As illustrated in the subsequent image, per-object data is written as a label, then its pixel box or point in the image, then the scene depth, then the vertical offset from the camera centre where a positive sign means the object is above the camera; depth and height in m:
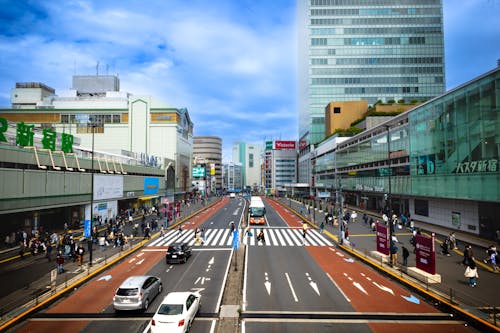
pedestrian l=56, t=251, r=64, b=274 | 19.66 -5.70
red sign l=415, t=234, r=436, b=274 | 17.17 -4.60
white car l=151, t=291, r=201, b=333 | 10.90 -5.26
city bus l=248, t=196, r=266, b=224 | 44.28 -5.64
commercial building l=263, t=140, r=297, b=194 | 162.88 +5.06
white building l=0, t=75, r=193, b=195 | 83.94 +16.18
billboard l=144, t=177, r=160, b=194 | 60.12 -1.63
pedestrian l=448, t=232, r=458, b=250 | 26.30 -5.83
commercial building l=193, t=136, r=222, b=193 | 196.88 +19.07
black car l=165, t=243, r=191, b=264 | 22.50 -5.93
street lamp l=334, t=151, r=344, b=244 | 29.32 -5.81
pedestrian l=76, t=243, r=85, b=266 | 21.59 -5.63
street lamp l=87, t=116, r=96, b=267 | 21.12 -4.98
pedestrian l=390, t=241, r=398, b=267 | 20.73 -5.54
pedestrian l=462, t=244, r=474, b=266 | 16.49 -4.52
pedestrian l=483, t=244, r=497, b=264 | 20.41 -5.25
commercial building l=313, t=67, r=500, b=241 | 26.34 +2.04
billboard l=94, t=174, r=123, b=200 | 40.50 -1.37
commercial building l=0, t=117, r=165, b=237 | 26.20 -0.49
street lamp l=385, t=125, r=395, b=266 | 20.52 -4.71
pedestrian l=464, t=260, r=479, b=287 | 16.52 -5.42
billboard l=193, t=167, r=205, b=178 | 121.42 +2.19
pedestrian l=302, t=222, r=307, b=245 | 33.28 -6.31
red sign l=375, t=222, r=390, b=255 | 22.52 -4.87
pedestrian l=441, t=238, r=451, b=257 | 24.44 -6.01
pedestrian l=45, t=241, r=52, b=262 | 23.45 -5.91
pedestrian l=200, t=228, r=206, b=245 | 31.50 -6.41
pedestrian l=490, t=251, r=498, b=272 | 19.58 -5.70
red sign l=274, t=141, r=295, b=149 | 156.38 +17.40
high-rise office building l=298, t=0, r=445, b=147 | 94.88 +41.66
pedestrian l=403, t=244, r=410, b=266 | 20.65 -5.56
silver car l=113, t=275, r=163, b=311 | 13.35 -5.43
